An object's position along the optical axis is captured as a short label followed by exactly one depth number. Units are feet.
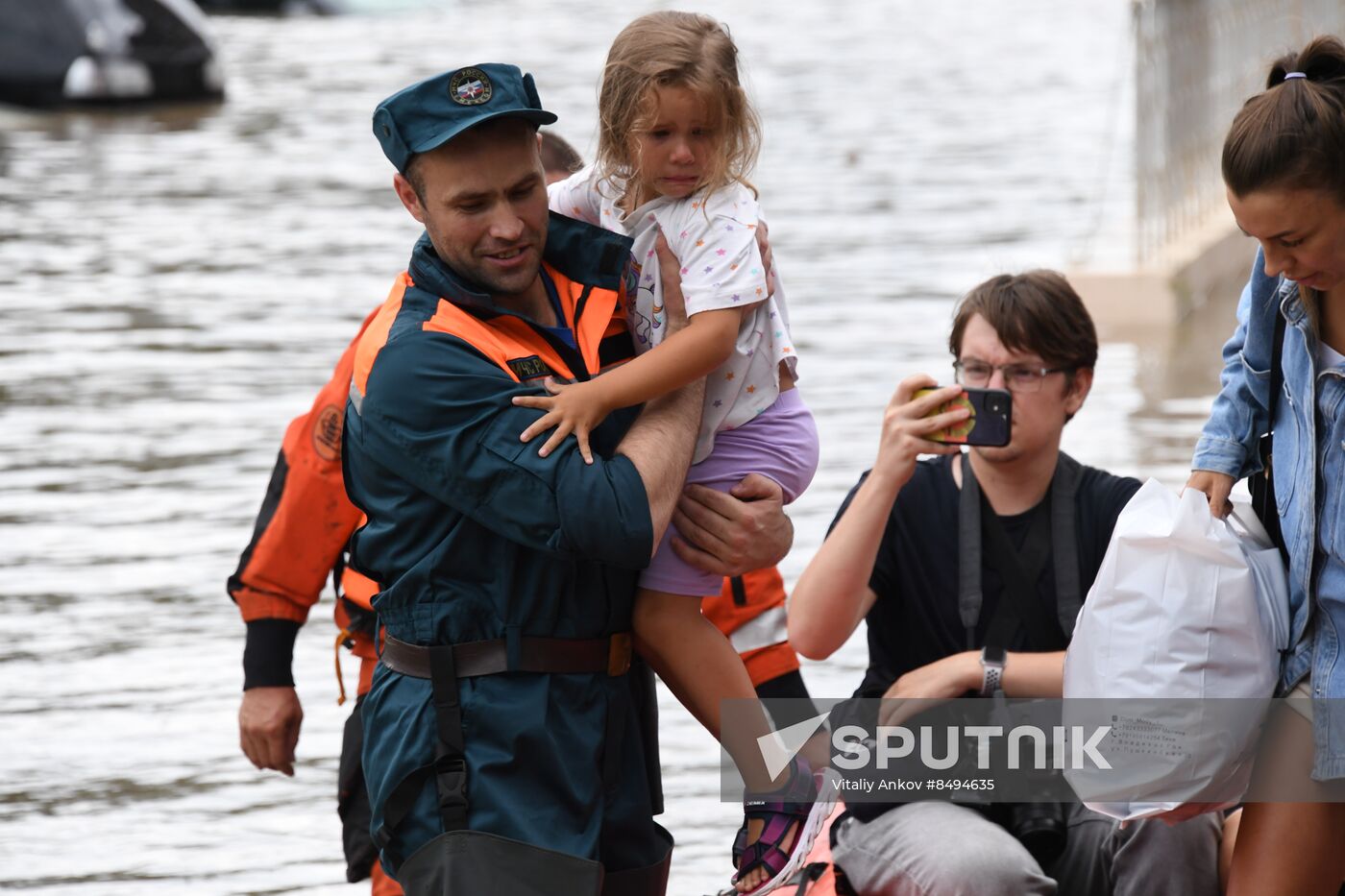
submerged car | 135.44
